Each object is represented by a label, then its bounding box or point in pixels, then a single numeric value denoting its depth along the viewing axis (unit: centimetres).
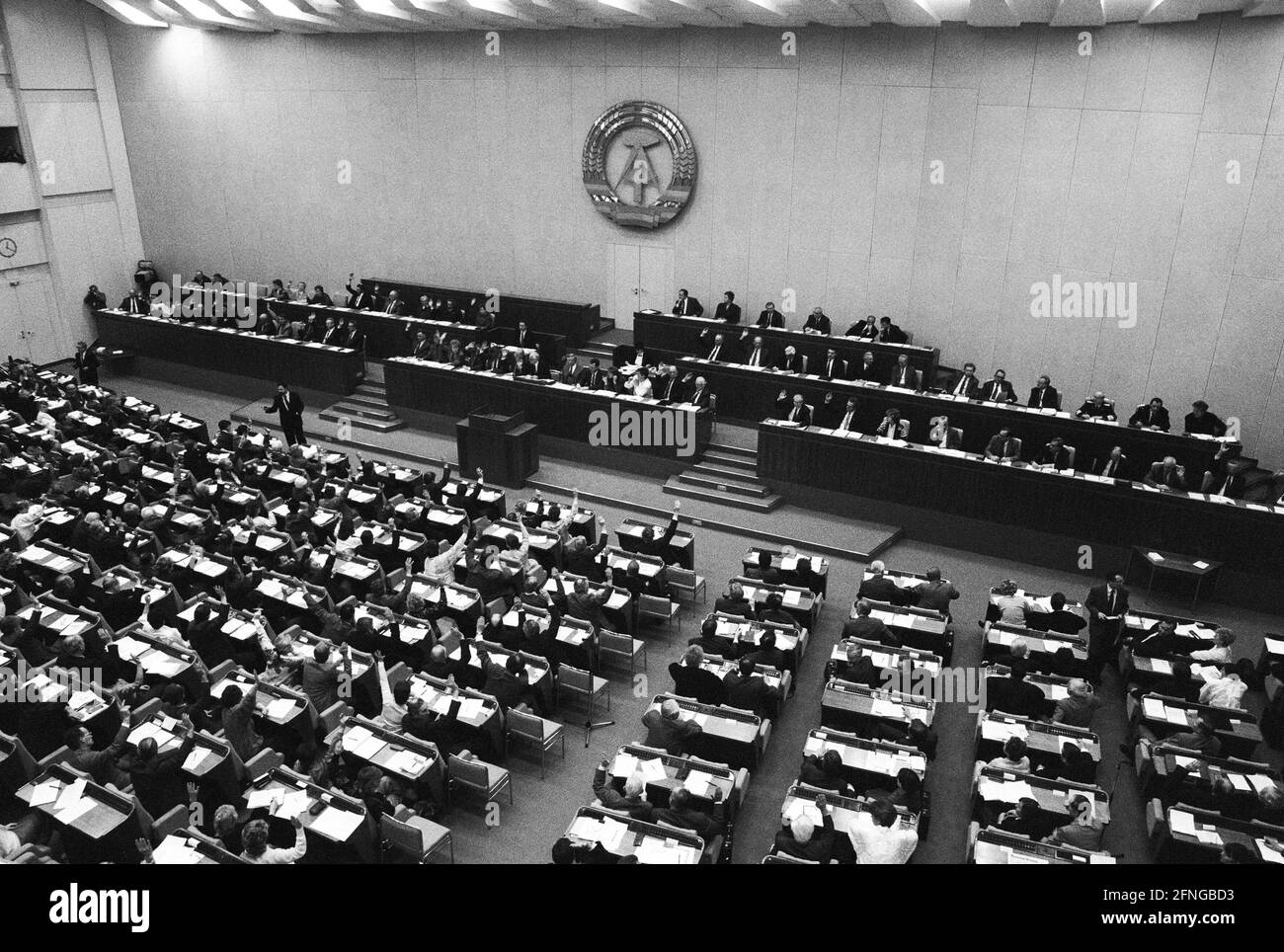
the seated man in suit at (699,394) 1620
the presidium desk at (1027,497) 1215
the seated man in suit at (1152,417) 1462
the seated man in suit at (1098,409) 1455
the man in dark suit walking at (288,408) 1673
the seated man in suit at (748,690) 888
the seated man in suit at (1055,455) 1340
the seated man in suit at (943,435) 1448
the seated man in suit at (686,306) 1938
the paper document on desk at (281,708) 837
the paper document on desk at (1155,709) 880
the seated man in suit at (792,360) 1712
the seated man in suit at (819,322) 1816
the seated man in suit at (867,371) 1634
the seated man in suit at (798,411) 1520
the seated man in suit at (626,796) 735
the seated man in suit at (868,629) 987
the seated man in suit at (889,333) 1744
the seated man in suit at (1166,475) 1270
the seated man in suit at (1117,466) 1336
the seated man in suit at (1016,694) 884
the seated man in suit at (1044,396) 1534
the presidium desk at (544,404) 1603
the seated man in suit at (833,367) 1653
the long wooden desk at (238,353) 1973
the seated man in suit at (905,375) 1628
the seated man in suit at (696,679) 894
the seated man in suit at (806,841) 685
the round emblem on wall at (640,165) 1900
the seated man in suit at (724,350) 1819
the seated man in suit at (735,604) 1034
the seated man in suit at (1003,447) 1390
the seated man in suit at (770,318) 1836
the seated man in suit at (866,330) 1755
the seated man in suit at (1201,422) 1409
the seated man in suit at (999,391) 1556
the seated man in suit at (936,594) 1073
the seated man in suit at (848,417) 1505
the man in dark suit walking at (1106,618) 1056
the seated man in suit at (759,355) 1725
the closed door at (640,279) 2016
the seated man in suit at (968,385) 1570
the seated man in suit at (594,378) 1702
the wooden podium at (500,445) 1584
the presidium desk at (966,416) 1363
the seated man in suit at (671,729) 841
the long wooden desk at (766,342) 1675
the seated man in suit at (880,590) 1090
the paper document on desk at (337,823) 698
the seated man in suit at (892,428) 1460
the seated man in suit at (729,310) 1894
